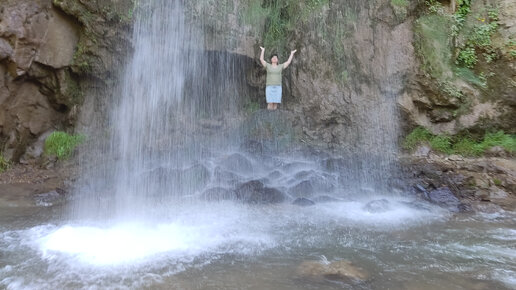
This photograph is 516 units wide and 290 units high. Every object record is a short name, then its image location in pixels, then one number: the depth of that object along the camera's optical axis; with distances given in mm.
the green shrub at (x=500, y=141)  8884
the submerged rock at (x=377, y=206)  7430
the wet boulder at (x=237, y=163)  8898
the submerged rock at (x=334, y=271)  4516
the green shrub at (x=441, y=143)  9195
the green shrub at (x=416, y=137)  9344
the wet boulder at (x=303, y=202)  7891
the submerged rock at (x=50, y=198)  7576
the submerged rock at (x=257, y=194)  8055
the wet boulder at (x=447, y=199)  7492
